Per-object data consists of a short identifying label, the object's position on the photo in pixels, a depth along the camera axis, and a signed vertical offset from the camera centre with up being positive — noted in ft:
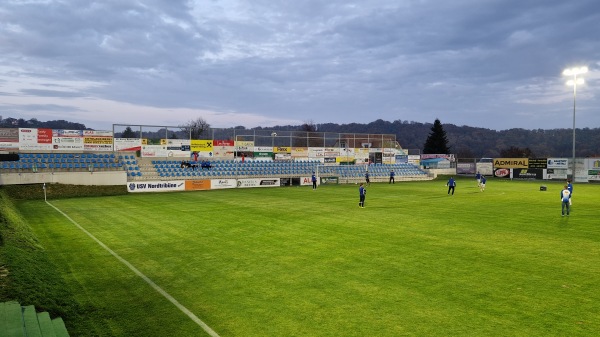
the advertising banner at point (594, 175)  166.10 -6.26
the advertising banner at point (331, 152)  181.78 +1.71
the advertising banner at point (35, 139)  120.06 +3.48
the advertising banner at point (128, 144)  136.77 +2.87
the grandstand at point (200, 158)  121.39 -1.73
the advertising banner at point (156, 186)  125.90 -10.82
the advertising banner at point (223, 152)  154.92 +0.74
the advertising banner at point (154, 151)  141.28 +0.61
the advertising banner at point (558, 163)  174.81 -1.60
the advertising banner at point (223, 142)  154.81 +4.56
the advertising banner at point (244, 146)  159.84 +3.33
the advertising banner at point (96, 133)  130.41 +6.13
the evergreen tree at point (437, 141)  294.25 +12.19
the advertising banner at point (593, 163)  165.78 -1.25
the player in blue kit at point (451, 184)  112.27 -7.43
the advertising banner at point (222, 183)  141.08 -10.62
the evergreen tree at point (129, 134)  142.41 +6.59
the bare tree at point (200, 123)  343.28 +26.92
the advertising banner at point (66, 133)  125.29 +5.84
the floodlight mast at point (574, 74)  149.07 +32.55
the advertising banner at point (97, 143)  130.62 +2.83
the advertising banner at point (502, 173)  193.57 -7.12
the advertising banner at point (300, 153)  173.27 +0.97
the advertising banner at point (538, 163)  181.37 -1.72
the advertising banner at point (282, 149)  168.47 +2.45
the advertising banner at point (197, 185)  135.14 -10.86
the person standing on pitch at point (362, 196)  84.17 -8.47
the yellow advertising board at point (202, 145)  150.20 +3.12
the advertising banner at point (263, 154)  164.41 +0.14
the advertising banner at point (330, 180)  169.29 -10.54
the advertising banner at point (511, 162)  188.17 -1.85
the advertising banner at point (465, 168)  210.18 -5.46
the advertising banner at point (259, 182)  147.33 -10.68
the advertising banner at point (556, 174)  175.70 -6.43
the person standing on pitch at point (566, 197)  68.97 -6.53
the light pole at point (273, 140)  167.02 +6.23
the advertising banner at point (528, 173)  182.57 -6.80
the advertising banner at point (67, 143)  125.49 +2.52
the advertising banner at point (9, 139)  117.91 +3.29
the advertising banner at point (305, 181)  161.78 -10.62
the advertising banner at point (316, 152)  177.06 +1.49
